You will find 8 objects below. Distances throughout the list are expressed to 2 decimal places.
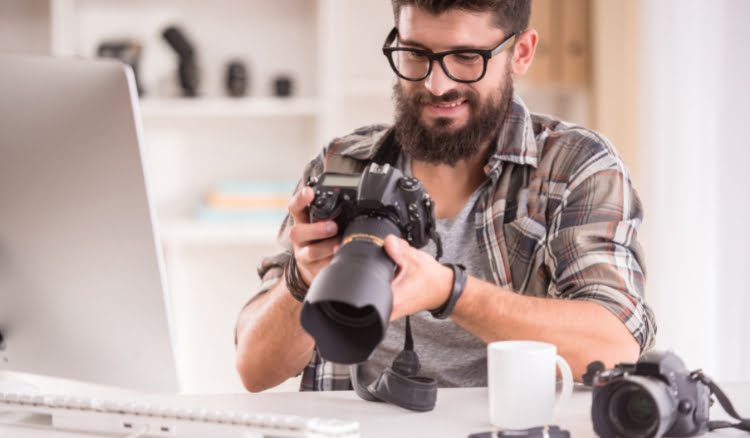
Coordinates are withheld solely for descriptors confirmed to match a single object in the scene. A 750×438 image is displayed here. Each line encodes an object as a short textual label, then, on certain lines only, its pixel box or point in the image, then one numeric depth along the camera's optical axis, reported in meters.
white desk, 1.89
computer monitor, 1.82
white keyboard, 1.76
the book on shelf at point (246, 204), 4.08
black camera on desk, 1.80
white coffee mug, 1.86
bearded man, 2.25
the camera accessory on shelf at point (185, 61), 4.04
